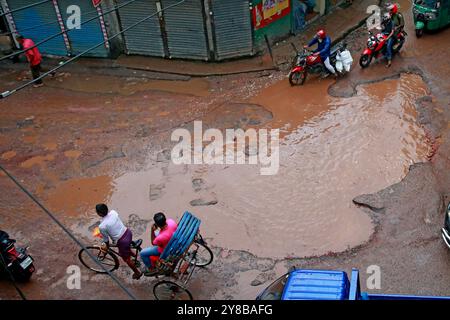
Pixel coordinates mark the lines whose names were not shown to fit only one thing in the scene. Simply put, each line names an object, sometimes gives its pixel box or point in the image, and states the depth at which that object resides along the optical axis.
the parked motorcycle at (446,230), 7.80
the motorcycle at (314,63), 12.63
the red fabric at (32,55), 13.55
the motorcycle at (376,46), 12.89
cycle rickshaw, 7.31
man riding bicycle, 7.59
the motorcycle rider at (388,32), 12.85
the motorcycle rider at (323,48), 12.40
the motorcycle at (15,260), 7.99
